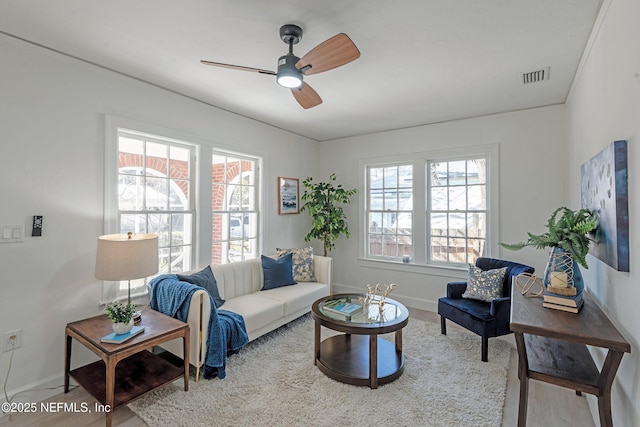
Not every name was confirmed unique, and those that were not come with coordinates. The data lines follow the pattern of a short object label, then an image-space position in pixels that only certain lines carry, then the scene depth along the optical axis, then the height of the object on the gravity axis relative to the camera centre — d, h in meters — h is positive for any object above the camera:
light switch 2.19 -0.13
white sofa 2.49 -0.92
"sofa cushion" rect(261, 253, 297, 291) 3.78 -0.71
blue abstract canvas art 1.56 +0.07
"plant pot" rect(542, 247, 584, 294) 1.91 -0.36
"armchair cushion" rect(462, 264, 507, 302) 3.18 -0.72
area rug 2.09 -1.38
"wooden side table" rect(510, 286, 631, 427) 1.50 -0.77
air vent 2.72 +1.29
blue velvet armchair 2.85 -0.93
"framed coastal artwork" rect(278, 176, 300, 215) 4.66 +0.32
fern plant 1.89 -0.13
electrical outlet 2.19 -0.90
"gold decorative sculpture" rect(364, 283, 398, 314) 2.83 -0.82
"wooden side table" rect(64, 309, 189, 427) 1.98 -1.19
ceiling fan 1.81 +1.01
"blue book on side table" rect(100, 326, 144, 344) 2.07 -0.84
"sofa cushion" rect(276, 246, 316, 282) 4.11 -0.65
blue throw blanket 2.53 -0.91
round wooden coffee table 2.45 -1.29
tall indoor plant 4.68 +0.06
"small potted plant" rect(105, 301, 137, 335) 2.14 -0.72
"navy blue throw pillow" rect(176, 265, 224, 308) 2.88 -0.63
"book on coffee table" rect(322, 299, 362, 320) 2.71 -0.87
